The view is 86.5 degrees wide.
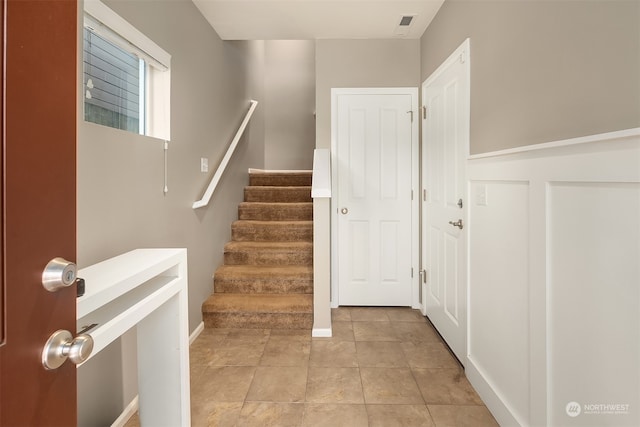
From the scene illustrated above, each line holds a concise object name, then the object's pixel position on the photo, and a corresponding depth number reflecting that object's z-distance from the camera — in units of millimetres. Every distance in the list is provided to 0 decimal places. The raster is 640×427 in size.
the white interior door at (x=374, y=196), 3184
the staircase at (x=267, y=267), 2740
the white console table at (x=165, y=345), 1415
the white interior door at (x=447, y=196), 2133
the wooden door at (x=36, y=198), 502
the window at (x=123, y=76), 1531
